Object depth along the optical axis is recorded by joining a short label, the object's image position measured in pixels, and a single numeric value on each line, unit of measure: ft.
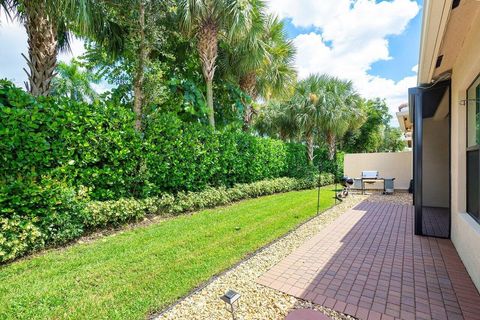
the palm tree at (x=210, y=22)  24.68
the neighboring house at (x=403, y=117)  32.32
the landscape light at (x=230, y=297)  7.04
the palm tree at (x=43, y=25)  15.56
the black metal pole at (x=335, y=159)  55.11
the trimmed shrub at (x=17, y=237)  12.16
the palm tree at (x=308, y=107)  46.70
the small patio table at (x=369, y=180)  42.86
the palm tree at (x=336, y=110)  46.06
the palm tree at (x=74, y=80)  58.13
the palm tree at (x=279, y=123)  51.68
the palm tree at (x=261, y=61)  30.12
